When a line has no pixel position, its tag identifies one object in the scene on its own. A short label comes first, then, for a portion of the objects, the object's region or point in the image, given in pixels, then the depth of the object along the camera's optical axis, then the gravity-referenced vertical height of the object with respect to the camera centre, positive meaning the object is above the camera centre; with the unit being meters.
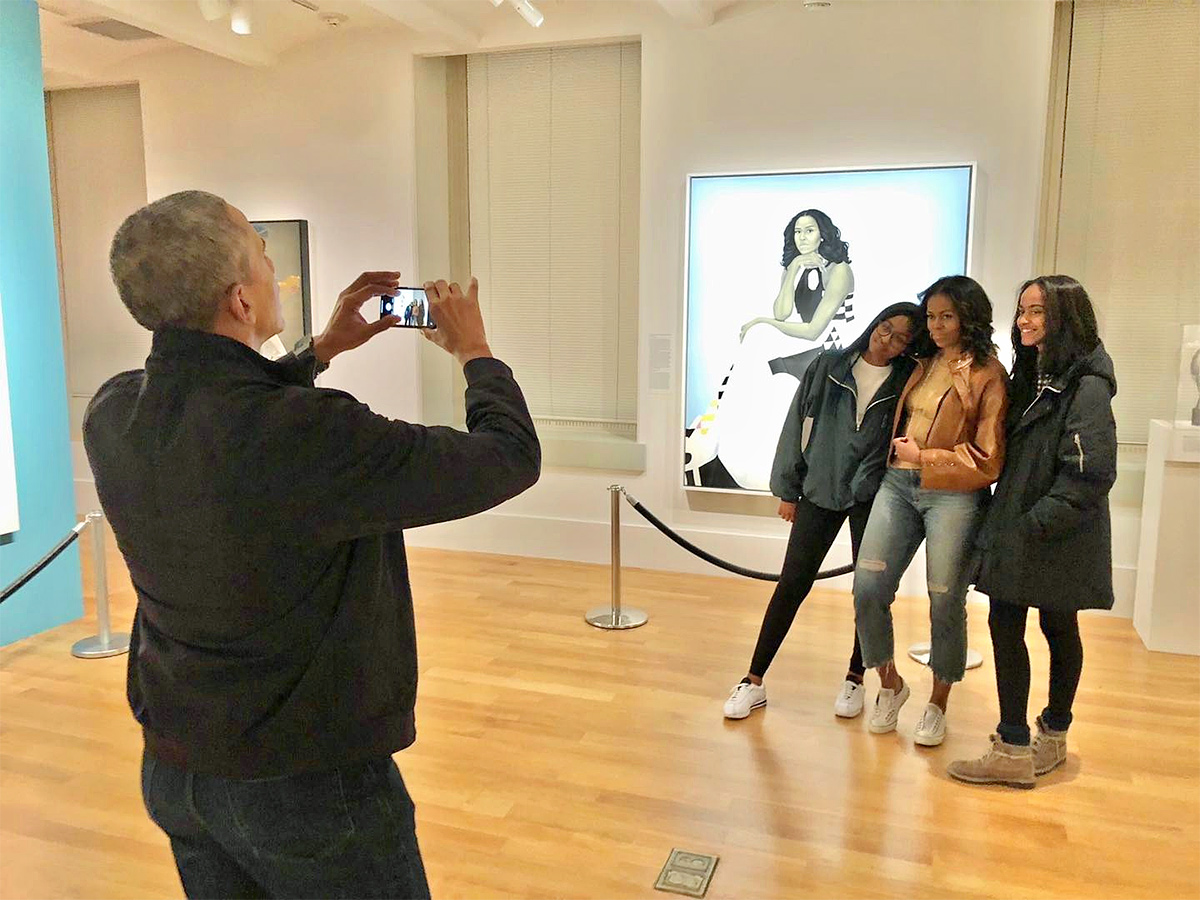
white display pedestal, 4.45 -1.16
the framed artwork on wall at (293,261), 6.57 +0.21
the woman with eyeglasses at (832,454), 3.49 -0.60
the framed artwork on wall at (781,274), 5.13 +0.11
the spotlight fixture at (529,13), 4.94 +1.46
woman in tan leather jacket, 3.20 -0.61
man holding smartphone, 1.23 -0.35
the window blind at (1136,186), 4.94 +0.57
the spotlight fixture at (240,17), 5.51 +1.57
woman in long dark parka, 2.96 -0.64
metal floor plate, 2.66 -1.64
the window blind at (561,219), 6.23 +0.49
